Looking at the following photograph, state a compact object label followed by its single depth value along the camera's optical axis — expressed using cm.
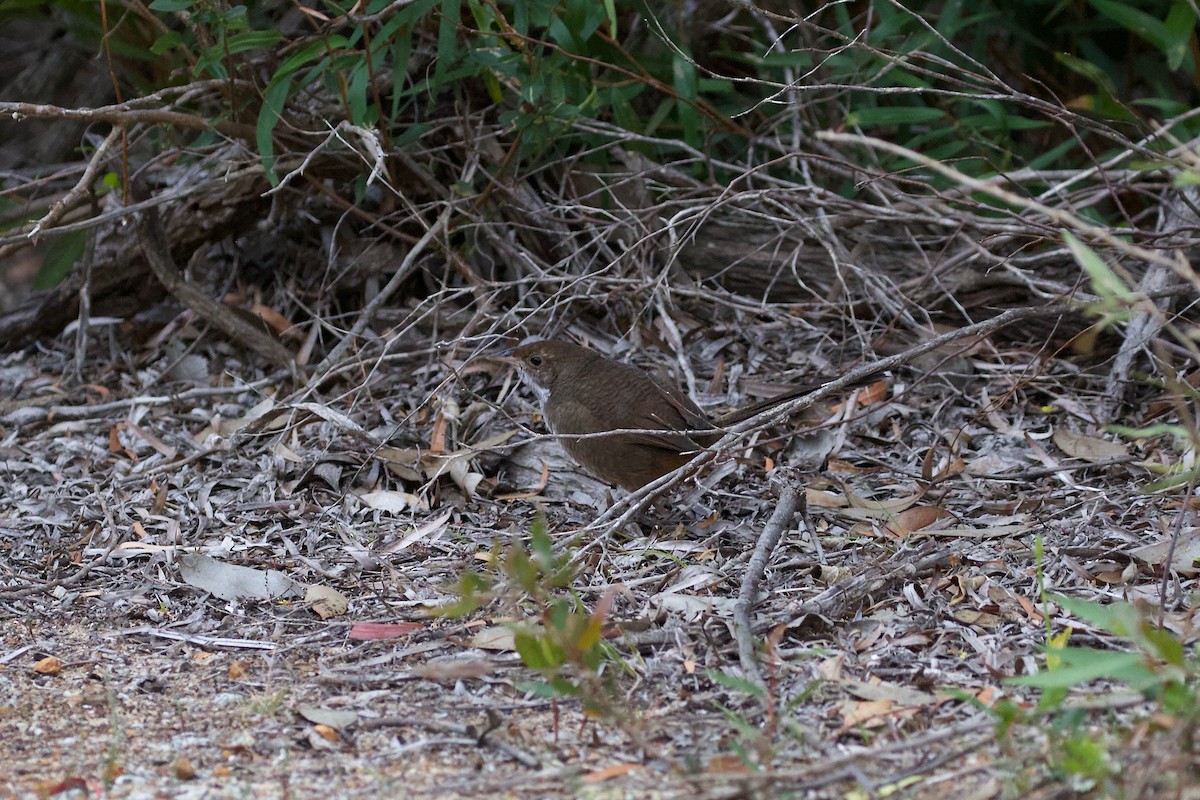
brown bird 846
